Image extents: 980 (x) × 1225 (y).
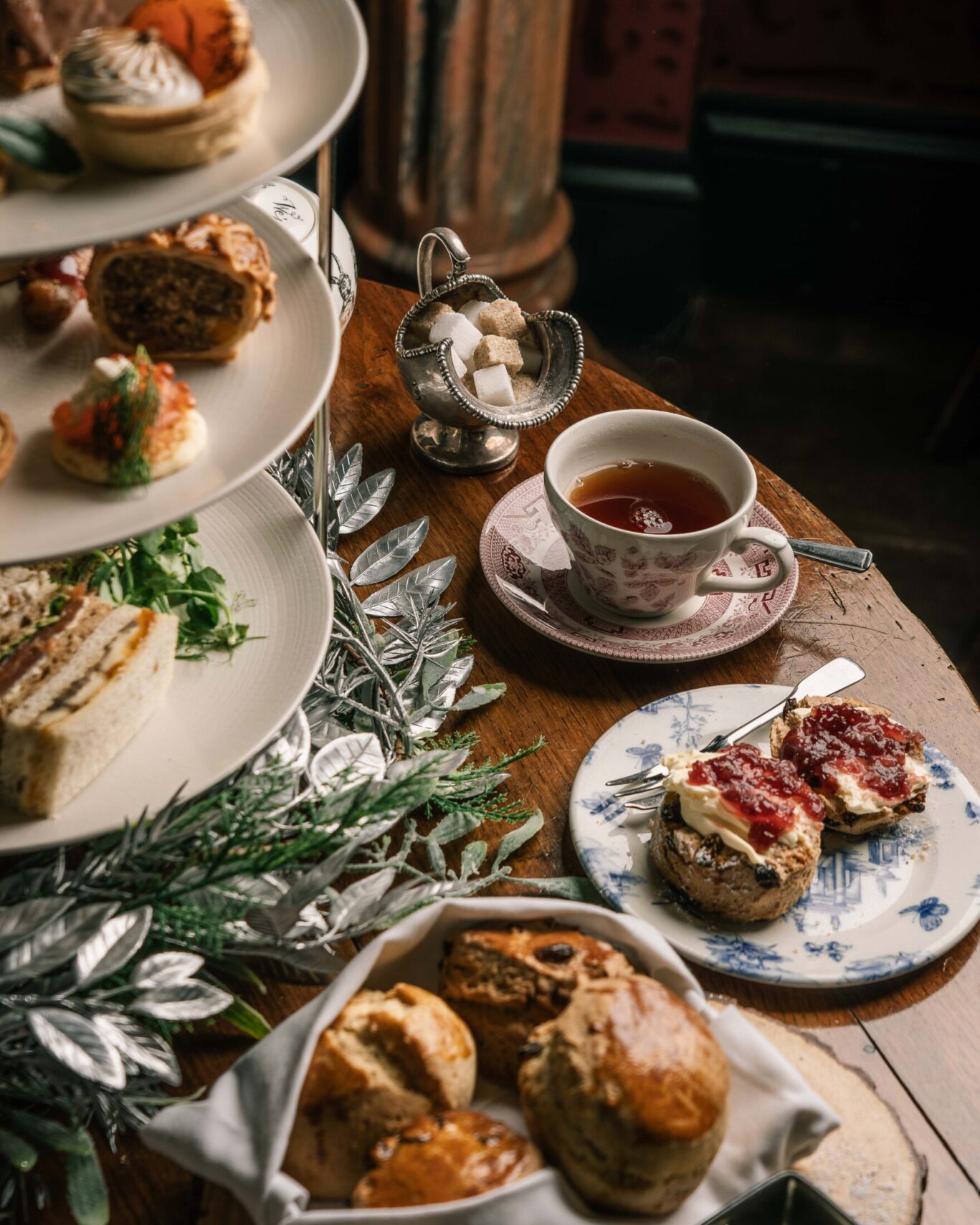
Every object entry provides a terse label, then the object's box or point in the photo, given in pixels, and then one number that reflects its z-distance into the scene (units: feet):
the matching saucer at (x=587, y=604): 4.53
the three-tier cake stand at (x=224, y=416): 2.82
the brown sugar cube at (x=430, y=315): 5.22
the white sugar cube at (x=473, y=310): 5.26
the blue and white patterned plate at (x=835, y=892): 3.55
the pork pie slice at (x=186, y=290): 3.28
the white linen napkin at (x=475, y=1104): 2.70
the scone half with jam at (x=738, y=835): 3.55
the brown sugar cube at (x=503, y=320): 5.18
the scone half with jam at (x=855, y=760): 3.82
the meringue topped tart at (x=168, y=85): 2.77
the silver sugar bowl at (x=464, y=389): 5.05
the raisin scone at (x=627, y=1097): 2.70
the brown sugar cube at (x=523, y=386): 5.18
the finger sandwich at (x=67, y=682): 3.34
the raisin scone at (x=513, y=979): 3.05
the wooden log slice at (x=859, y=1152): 3.01
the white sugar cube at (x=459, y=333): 5.08
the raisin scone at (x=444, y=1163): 2.69
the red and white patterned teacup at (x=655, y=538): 4.42
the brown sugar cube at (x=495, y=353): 5.05
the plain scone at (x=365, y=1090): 2.86
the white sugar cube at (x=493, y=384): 5.01
